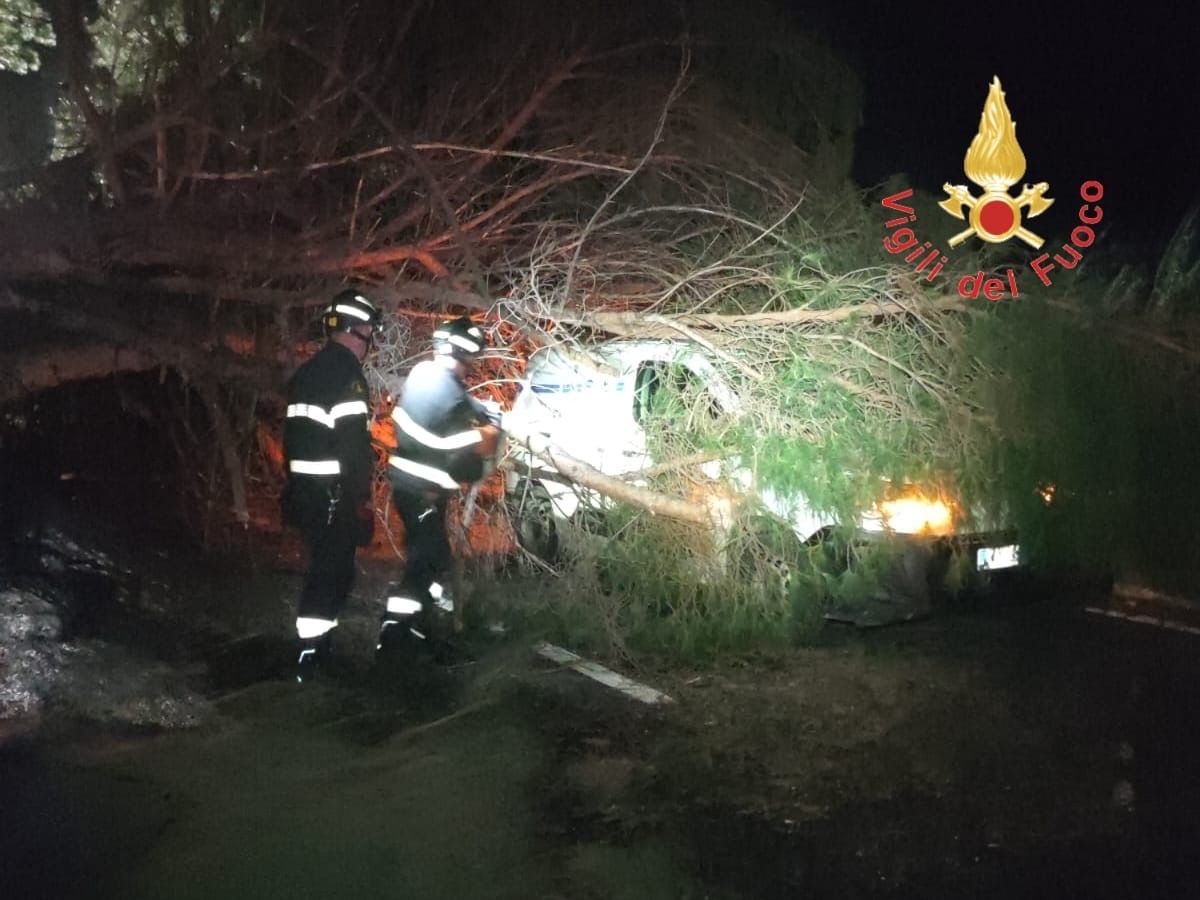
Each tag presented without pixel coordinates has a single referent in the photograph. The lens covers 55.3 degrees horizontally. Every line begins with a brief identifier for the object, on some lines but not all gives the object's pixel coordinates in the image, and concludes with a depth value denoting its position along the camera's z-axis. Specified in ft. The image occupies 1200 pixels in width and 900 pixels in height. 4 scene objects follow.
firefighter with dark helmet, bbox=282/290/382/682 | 18.02
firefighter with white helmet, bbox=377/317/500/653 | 18.75
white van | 19.77
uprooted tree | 19.95
